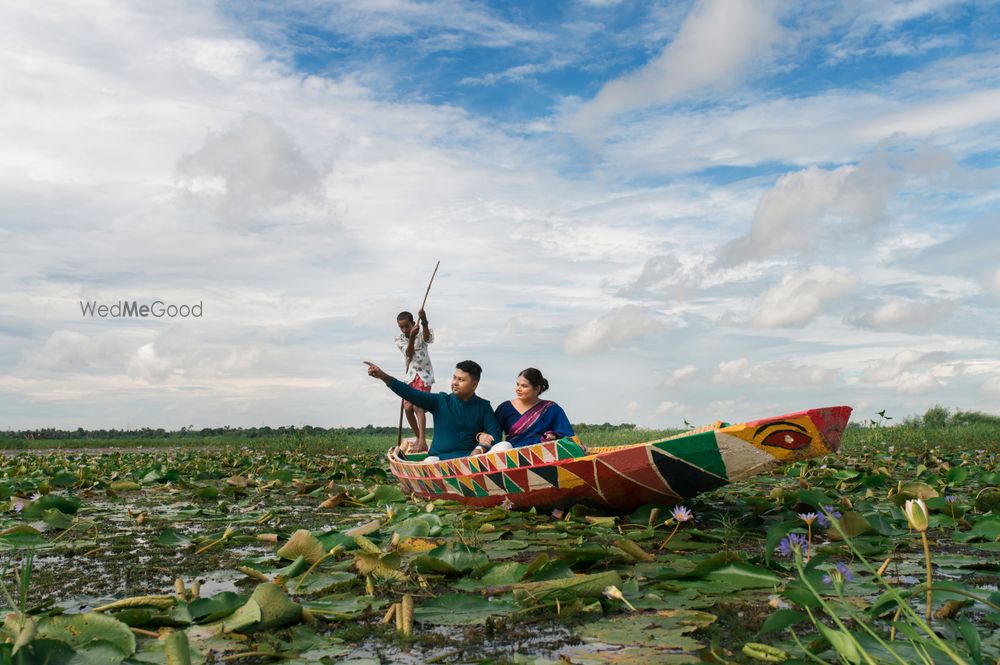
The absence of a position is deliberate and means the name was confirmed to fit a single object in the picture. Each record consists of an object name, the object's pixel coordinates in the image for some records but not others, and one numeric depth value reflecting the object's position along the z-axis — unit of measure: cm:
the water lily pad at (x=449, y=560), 304
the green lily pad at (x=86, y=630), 217
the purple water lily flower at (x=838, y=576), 169
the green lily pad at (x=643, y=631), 220
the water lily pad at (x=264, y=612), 236
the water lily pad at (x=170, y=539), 412
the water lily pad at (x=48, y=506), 508
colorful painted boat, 410
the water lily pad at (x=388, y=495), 621
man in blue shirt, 593
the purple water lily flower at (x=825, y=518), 381
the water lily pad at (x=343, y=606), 257
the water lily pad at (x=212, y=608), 249
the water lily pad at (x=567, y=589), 255
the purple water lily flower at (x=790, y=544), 189
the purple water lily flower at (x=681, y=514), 294
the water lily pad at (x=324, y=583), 296
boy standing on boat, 852
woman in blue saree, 561
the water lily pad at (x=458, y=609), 248
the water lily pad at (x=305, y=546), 324
